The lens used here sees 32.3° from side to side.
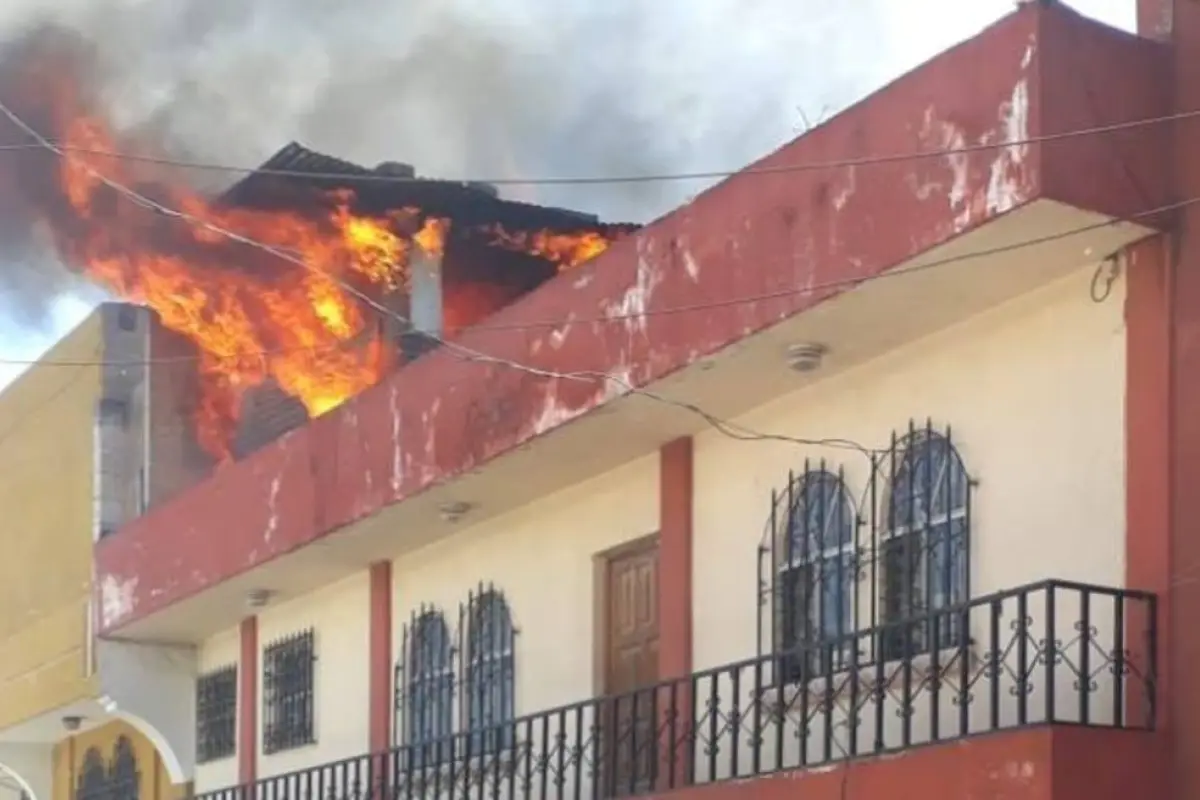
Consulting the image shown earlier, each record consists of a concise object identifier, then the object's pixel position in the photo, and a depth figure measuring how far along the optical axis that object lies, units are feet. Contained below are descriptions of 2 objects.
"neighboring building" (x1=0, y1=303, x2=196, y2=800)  59.88
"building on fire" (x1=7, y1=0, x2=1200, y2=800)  28.43
